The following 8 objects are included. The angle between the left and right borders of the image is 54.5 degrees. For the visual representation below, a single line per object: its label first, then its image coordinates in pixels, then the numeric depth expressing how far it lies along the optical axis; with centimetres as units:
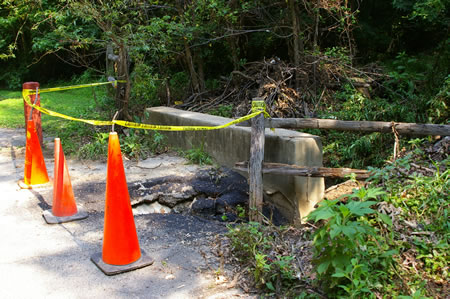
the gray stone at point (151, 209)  545
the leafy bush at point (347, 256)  285
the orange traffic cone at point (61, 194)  475
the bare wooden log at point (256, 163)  489
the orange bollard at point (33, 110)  652
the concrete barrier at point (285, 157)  525
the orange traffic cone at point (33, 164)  578
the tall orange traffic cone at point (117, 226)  368
